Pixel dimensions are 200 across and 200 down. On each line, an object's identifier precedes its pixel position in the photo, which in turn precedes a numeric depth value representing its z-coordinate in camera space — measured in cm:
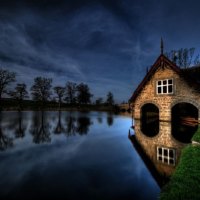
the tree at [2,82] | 5019
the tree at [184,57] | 4498
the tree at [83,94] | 7844
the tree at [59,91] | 7256
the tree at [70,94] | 7738
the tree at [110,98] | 8344
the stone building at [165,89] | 1816
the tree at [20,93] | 6253
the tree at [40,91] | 6611
